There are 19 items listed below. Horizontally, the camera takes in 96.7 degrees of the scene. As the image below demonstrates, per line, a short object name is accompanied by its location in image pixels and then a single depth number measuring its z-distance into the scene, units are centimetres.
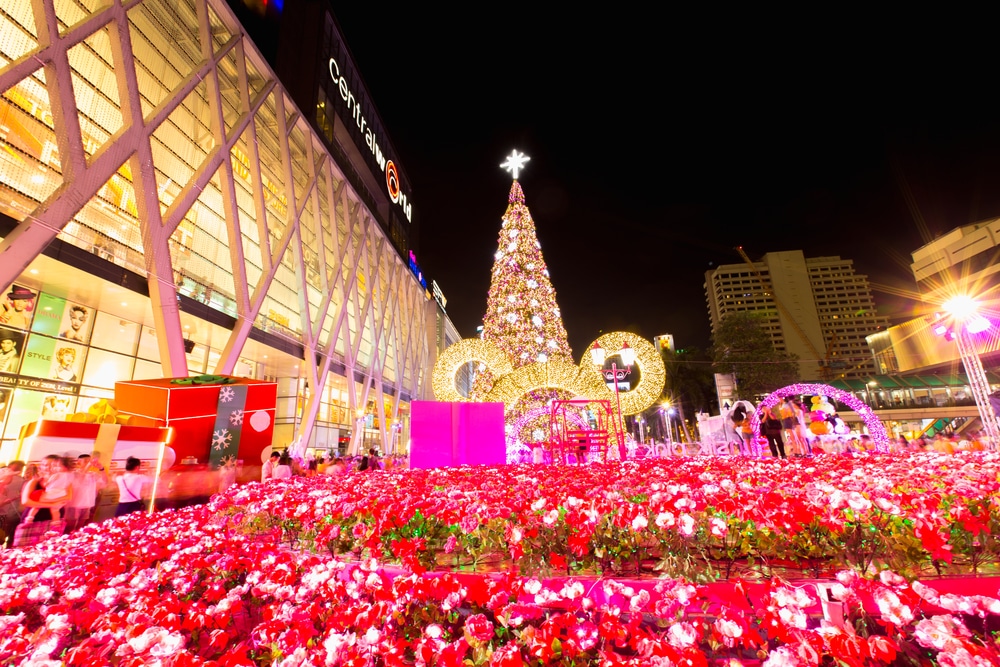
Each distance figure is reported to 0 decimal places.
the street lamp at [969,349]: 1342
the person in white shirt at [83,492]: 670
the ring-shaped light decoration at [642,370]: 1441
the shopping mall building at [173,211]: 1359
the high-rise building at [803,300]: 10494
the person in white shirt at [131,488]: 750
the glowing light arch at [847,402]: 1262
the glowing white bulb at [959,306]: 1331
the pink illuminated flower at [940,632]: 170
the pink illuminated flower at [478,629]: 210
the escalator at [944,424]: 3269
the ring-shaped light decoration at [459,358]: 1596
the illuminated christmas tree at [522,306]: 2059
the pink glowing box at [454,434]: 1098
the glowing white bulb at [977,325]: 1584
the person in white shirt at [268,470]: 993
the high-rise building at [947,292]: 3694
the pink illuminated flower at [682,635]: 188
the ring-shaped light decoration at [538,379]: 1547
